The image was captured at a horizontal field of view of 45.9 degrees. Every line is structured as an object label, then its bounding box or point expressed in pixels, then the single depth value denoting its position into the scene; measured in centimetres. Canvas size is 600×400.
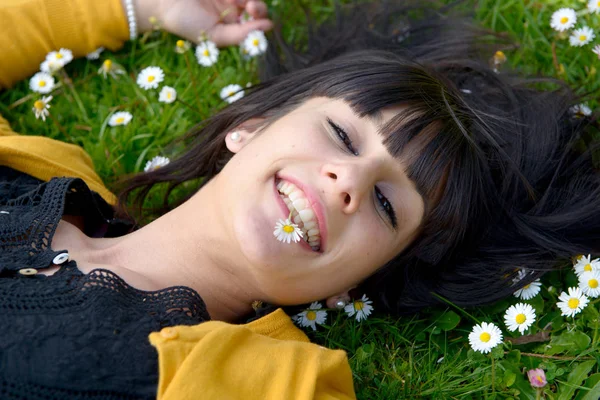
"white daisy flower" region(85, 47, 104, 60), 276
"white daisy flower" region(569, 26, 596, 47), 264
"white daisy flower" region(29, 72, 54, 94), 264
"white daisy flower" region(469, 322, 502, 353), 206
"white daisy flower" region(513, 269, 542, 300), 219
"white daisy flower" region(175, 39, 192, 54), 248
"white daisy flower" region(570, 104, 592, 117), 240
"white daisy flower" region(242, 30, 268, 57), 274
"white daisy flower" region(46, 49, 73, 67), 263
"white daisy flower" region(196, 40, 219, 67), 271
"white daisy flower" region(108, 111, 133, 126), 263
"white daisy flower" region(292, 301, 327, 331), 214
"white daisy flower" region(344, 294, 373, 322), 216
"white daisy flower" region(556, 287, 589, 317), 212
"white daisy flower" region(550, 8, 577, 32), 265
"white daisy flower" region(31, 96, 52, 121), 238
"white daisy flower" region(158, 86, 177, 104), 263
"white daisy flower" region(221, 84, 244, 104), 265
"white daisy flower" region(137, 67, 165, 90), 265
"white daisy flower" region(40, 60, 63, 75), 260
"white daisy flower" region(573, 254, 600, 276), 216
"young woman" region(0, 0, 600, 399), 159
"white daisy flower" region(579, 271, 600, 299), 212
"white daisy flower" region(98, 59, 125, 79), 269
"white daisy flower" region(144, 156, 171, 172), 248
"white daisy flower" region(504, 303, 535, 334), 212
